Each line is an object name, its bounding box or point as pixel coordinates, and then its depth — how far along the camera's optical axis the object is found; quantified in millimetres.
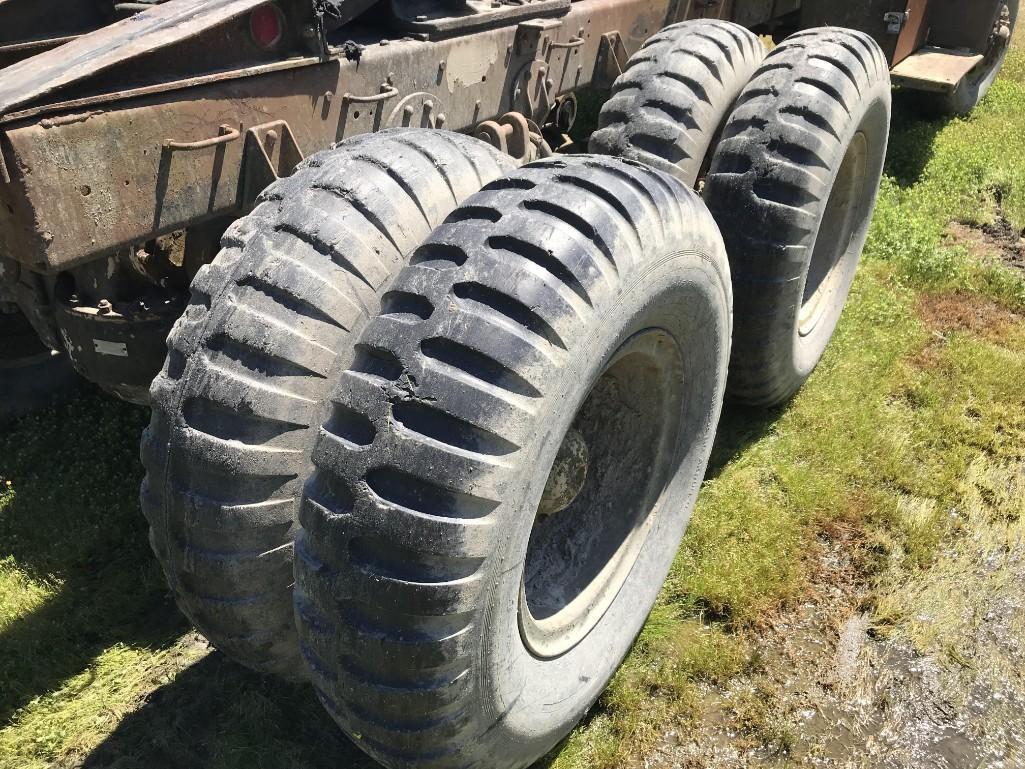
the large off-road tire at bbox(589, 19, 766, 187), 3105
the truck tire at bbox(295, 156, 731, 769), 1654
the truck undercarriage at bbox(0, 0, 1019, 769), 1705
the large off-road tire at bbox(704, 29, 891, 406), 2998
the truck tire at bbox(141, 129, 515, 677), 1881
